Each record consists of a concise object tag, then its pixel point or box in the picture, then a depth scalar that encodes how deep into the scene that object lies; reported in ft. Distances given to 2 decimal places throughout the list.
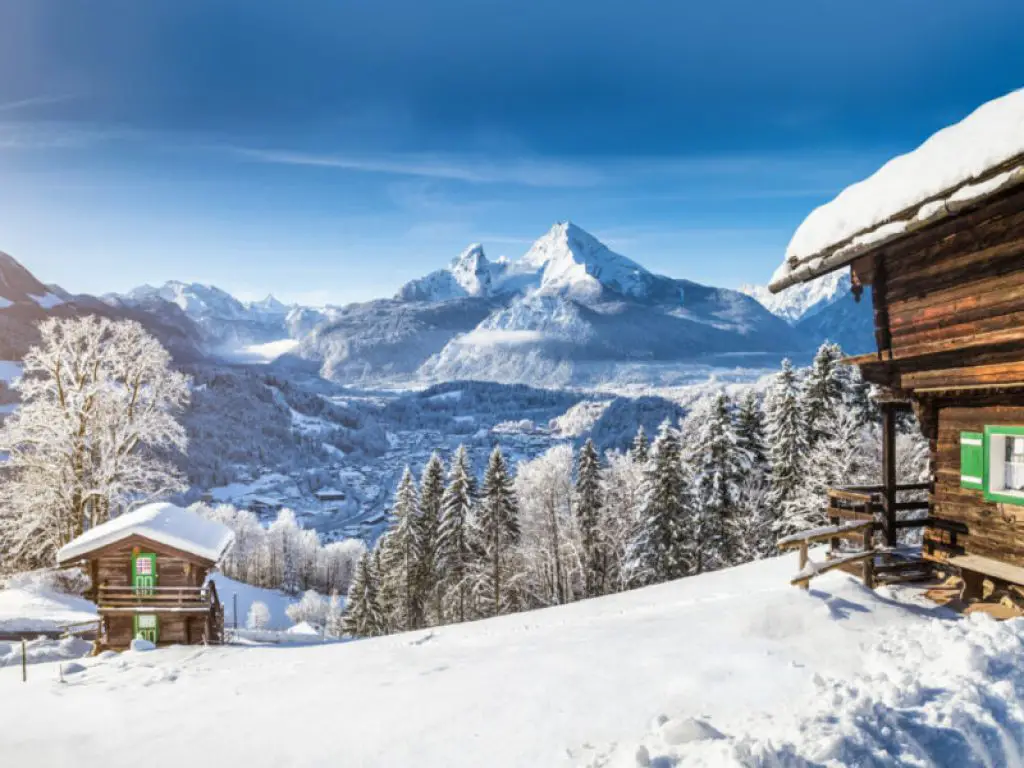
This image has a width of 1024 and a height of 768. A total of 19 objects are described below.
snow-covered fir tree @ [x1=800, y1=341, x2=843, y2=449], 101.19
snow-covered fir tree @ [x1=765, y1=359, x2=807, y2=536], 99.55
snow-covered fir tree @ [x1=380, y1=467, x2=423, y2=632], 136.15
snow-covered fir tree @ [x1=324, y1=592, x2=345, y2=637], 149.28
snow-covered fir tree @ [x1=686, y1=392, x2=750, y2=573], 102.01
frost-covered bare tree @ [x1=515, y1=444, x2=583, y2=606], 132.26
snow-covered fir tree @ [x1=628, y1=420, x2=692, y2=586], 104.58
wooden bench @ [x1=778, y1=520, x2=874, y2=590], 34.37
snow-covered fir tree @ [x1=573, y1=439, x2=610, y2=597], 130.62
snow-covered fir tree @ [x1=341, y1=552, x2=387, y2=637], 140.36
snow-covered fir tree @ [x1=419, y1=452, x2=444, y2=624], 136.98
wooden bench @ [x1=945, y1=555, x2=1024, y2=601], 29.76
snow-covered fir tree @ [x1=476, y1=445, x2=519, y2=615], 122.62
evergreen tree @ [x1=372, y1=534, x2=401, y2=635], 140.37
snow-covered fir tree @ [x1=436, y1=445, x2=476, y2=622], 126.11
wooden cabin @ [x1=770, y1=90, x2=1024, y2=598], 29.14
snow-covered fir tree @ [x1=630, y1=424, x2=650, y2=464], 147.54
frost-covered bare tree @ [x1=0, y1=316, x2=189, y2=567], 74.95
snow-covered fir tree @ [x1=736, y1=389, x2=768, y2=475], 106.83
